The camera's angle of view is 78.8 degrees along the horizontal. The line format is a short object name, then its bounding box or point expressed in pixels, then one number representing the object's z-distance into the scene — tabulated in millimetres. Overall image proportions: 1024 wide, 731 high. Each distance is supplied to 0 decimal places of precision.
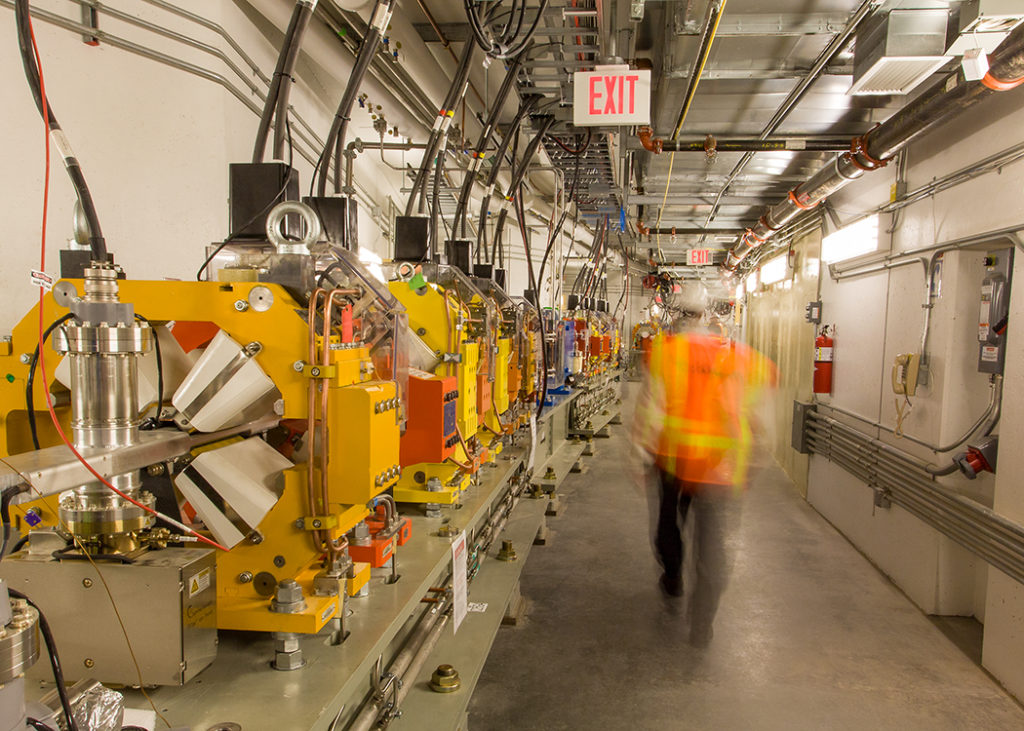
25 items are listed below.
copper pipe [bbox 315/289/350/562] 1183
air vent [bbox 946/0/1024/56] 2191
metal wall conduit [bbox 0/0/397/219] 1944
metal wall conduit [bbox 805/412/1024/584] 2791
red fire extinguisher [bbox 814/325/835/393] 5273
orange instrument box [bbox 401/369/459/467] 1845
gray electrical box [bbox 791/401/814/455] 5754
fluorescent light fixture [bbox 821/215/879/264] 4462
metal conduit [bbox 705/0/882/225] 2563
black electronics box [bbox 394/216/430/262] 2297
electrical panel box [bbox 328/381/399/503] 1211
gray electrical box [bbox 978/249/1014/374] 3025
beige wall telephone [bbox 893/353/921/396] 3631
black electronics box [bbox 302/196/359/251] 1612
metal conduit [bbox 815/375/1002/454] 3088
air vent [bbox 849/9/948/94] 2562
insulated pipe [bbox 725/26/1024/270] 2398
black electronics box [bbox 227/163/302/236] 1396
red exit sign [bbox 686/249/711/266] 9812
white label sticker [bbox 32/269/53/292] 1188
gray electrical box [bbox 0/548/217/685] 1005
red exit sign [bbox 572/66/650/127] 2775
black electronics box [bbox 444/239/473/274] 2828
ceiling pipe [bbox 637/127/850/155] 4305
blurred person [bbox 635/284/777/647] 3068
